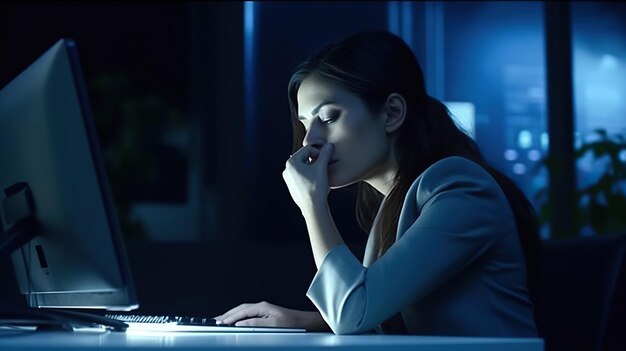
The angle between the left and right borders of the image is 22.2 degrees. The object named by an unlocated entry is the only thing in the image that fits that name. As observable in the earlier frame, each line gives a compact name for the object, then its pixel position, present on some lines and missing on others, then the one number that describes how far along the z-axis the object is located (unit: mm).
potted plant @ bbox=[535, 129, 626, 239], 5498
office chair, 2537
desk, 2063
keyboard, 2356
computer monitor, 2224
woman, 2393
